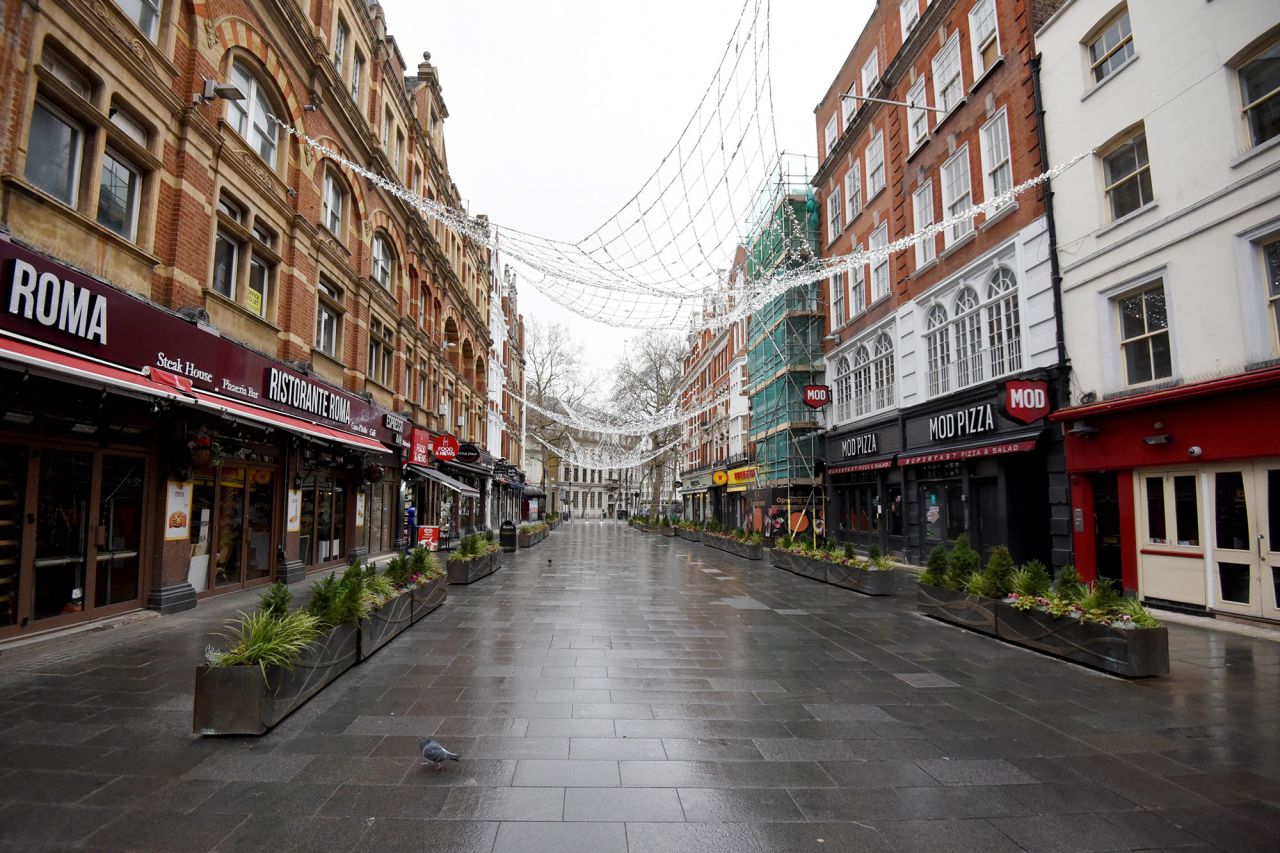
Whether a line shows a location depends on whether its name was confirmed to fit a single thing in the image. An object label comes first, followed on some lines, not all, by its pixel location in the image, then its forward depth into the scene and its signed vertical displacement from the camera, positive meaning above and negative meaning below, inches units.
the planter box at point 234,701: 187.8 -61.7
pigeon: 162.4 -66.3
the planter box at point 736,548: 832.3 -80.5
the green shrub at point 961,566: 378.6 -44.6
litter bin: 967.0 -68.8
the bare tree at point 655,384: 1815.9 +325.4
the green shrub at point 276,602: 215.2 -36.9
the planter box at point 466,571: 547.8 -68.3
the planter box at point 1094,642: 259.1 -66.0
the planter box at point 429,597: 371.6 -65.2
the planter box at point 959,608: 343.9 -67.7
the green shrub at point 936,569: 400.5 -49.3
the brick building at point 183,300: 288.4 +121.0
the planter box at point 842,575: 497.4 -72.0
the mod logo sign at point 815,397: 925.2 +139.5
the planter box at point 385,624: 277.9 -63.8
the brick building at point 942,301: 542.0 +202.4
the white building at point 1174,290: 358.3 +130.7
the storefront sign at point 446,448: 952.9 +67.4
